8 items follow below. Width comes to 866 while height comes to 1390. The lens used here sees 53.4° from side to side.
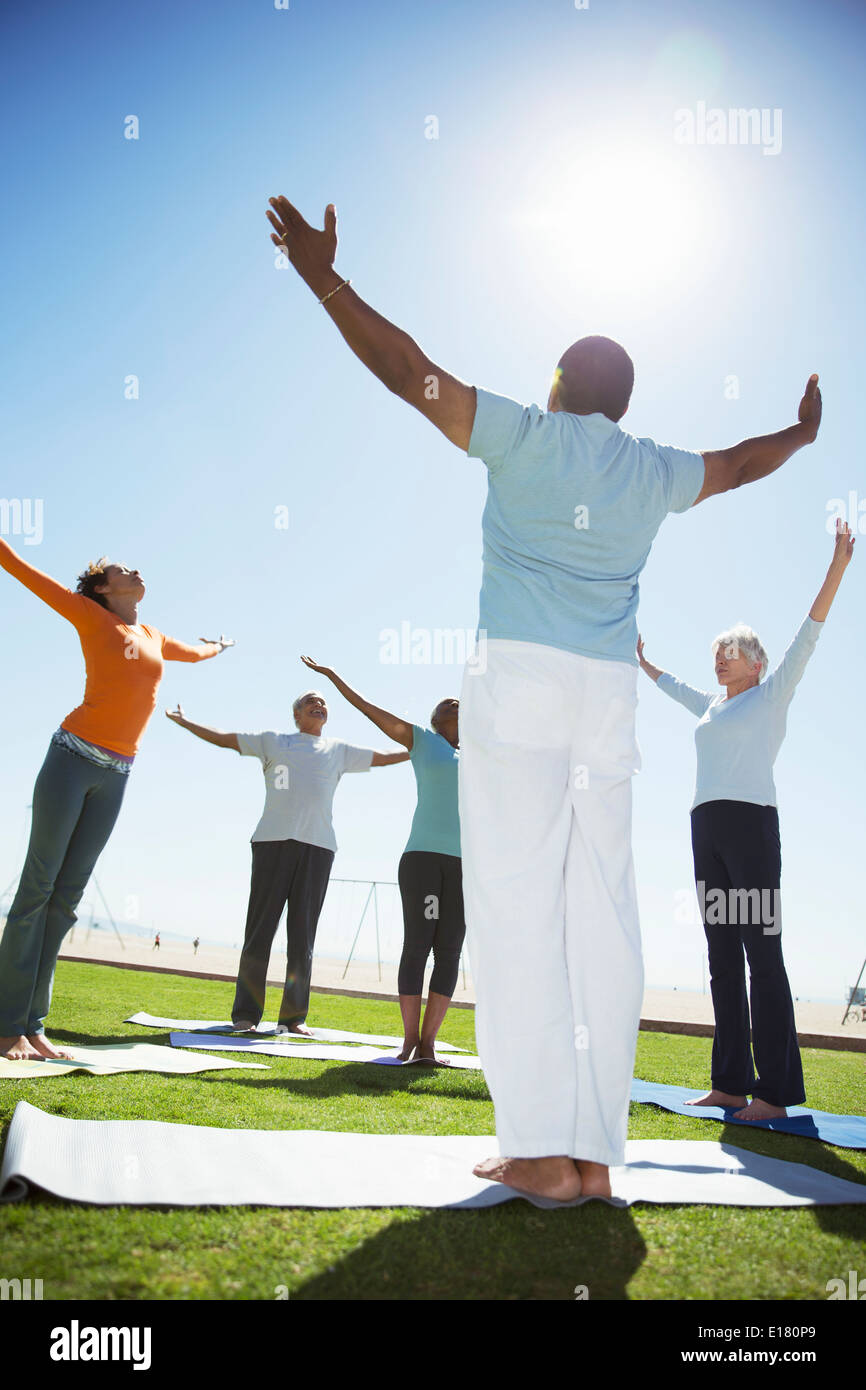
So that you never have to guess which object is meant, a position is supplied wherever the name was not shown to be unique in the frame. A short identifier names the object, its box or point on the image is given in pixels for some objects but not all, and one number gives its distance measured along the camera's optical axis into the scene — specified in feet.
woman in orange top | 12.47
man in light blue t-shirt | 6.42
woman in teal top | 15.79
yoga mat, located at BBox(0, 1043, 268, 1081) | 10.33
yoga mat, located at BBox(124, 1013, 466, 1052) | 17.48
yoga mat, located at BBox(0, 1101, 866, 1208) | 5.51
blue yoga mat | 10.58
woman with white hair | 12.10
